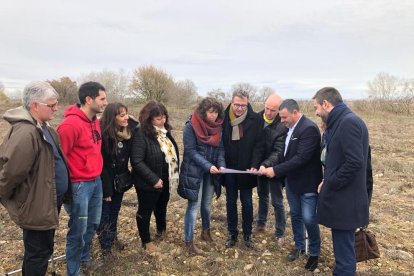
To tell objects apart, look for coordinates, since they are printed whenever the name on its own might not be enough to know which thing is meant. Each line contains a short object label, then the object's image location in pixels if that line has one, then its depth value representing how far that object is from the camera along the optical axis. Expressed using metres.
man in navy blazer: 4.01
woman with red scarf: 4.25
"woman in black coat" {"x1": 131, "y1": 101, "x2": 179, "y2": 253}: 4.10
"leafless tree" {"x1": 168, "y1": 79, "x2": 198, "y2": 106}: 34.31
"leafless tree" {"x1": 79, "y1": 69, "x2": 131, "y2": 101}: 32.81
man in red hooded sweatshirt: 3.35
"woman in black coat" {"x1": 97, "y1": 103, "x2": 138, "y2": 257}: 3.90
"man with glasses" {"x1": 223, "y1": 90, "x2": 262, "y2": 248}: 4.39
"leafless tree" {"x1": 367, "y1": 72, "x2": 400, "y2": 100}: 32.76
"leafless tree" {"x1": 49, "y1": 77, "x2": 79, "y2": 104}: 33.34
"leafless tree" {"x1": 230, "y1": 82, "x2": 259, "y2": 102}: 39.73
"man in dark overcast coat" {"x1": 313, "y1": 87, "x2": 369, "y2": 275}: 3.20
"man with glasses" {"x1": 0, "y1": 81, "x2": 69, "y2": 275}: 2.71
